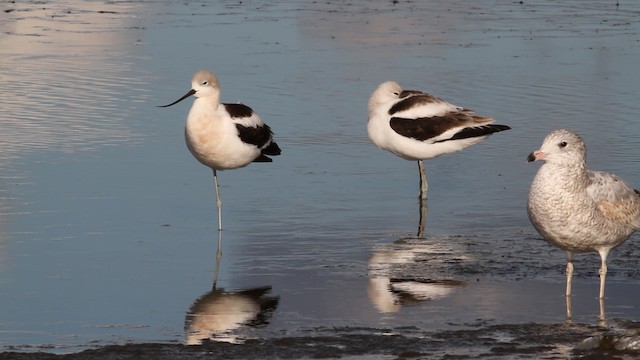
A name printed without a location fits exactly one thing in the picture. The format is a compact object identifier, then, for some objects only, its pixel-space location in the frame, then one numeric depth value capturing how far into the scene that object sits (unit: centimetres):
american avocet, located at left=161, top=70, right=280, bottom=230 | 1294
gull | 960
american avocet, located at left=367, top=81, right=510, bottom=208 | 1417
